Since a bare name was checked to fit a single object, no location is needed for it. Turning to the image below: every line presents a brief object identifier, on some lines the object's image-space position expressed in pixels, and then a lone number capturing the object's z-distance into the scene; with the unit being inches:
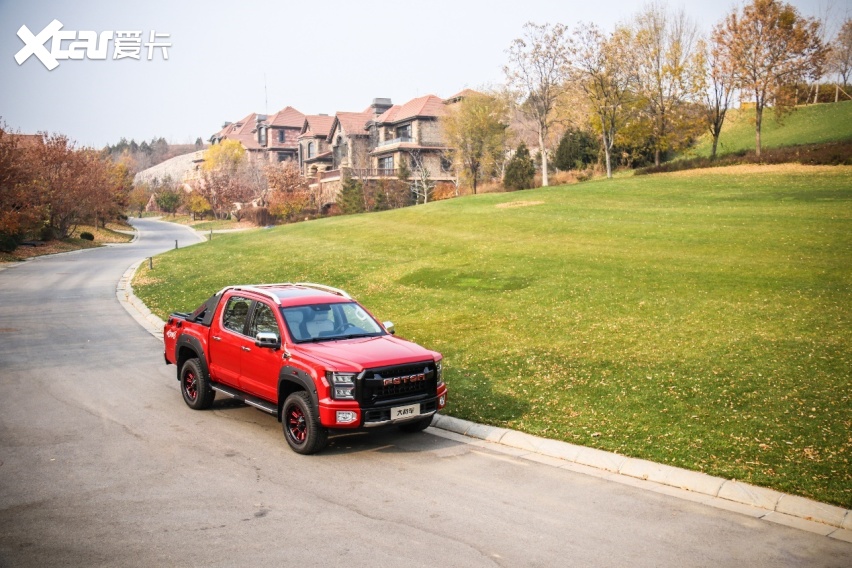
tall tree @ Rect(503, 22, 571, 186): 2274.9
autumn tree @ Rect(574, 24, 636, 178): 2159.2
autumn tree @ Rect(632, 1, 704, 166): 2190.0
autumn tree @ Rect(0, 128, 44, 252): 1573.6
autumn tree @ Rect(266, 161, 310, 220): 2871.6
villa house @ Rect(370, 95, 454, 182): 3169.3
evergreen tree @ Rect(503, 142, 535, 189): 2193.7
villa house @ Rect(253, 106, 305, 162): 4394.7
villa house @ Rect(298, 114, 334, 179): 3872.5
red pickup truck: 348.5
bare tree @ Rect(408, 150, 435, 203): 2728.8
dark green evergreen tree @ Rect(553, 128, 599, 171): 2415.1
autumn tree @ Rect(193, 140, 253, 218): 3521.2
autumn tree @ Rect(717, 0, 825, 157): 1943.9
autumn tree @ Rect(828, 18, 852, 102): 2856.8
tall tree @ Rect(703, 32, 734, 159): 2069.4
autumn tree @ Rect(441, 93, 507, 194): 2561.5
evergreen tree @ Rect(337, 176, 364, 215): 2623.0
